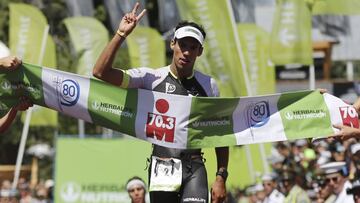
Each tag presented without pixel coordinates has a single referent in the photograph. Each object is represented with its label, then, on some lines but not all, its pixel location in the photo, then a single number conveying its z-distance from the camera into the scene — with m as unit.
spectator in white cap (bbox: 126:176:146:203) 13.22
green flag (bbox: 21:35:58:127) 23.62
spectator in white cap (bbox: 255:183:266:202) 17.80
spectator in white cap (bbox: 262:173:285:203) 15.99
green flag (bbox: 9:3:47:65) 24.05
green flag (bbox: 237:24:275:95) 20.62
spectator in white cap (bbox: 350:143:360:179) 12.71
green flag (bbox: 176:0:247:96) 20.48
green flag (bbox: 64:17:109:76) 22.77
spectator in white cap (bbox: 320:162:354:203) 12.98
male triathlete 9.06
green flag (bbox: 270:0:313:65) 19.59
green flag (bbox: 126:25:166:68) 22.45
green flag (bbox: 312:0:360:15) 19.03
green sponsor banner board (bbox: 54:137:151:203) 20.28
